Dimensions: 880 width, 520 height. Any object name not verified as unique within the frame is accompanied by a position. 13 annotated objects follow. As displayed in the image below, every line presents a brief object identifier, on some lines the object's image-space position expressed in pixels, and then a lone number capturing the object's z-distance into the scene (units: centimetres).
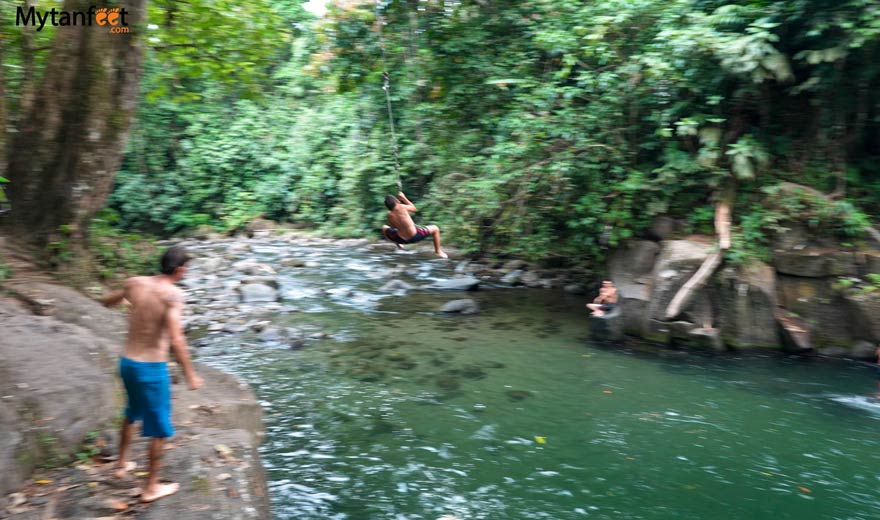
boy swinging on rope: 1011
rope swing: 1297
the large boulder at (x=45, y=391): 470
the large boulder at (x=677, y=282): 1016
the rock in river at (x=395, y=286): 1482
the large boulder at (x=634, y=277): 1070
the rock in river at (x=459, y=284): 1468
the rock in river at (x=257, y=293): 1383
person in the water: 1104
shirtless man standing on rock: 450
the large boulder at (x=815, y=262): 964
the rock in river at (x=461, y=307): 1263
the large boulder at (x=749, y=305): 991
